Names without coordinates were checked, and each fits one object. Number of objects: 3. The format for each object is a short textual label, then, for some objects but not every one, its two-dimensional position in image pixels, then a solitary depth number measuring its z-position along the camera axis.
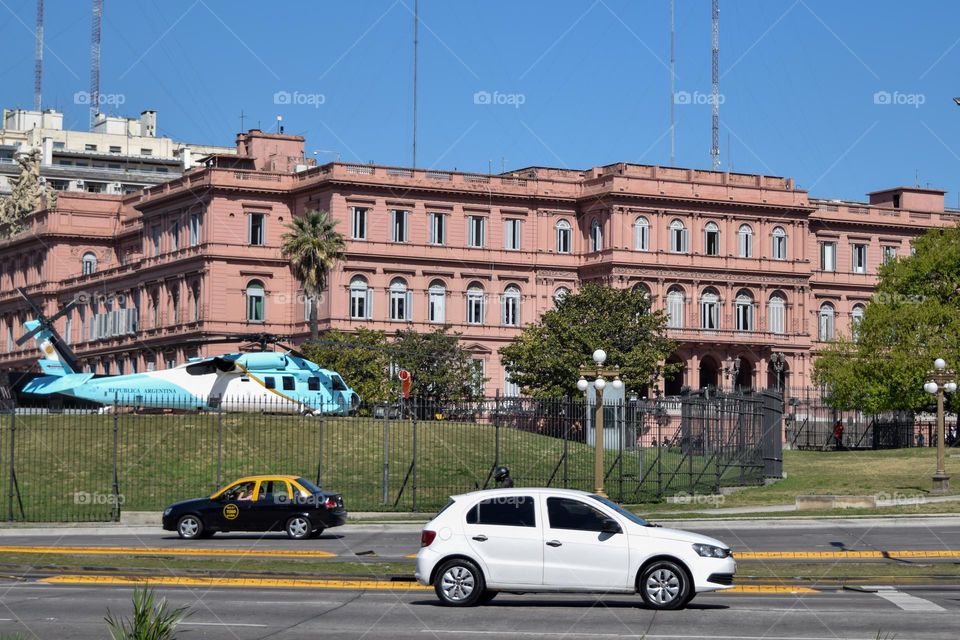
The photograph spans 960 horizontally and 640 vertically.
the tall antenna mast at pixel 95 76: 155.38
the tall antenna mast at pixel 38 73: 158.68
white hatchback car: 23.31
